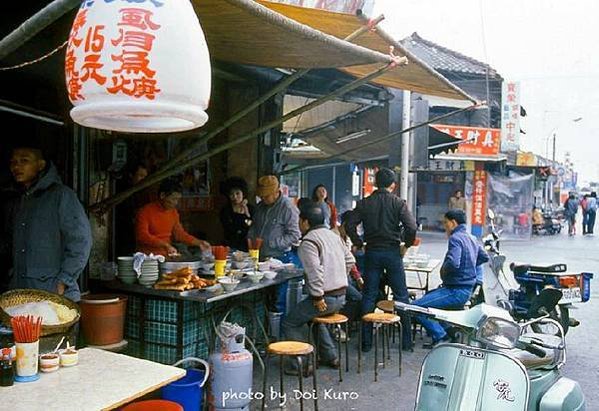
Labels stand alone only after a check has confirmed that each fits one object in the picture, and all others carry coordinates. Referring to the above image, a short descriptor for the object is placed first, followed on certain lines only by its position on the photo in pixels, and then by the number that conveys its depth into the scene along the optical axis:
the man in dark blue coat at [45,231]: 4.27
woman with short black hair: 7.50
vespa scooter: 3.43
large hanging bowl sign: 2.19
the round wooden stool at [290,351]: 4.57
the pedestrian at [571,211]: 25.36
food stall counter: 4.73
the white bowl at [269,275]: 5.66
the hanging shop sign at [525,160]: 22.80
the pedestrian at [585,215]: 25.52
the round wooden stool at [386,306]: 6.27
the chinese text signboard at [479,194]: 21.44
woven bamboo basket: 3.49
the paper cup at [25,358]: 2.83
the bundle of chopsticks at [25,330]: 2.81
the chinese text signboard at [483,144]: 19.58
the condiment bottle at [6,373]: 2.74
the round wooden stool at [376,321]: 5.78
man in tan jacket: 5.49
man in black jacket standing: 6.56
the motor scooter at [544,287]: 6.62
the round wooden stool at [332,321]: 5.59
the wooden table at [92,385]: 2.58
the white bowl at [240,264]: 5.78
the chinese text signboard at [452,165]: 21.36
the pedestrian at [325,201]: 9.13
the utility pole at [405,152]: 8.09
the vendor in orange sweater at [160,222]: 5.91
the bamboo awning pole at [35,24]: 2.16
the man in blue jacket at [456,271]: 6.18
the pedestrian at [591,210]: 24.40
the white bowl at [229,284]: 5.01
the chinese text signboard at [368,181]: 23.78
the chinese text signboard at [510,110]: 18.39
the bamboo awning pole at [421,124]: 7.17
